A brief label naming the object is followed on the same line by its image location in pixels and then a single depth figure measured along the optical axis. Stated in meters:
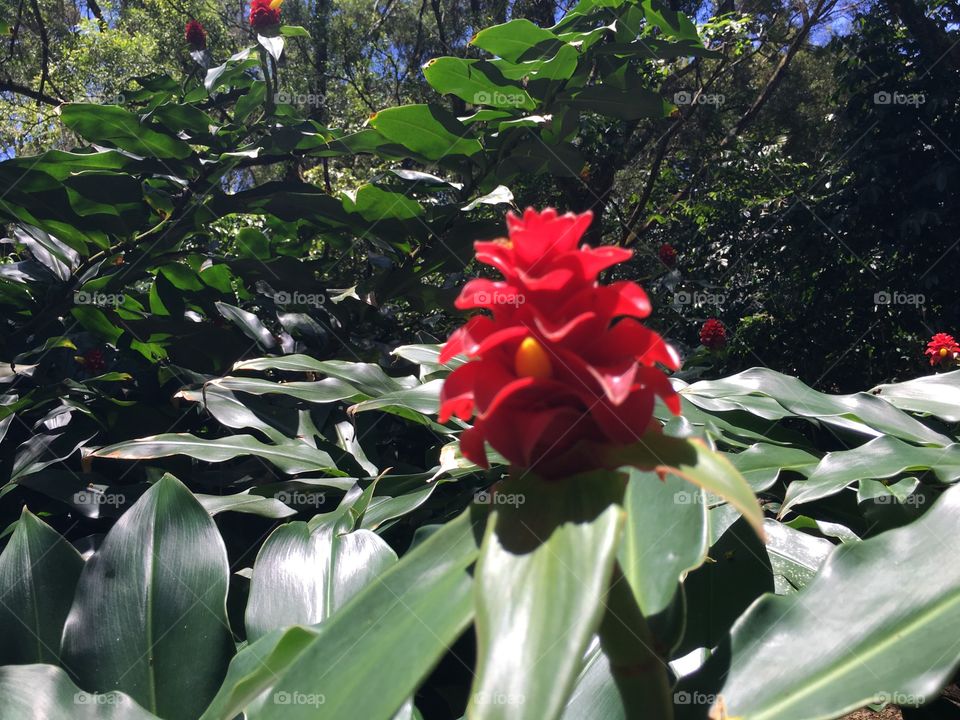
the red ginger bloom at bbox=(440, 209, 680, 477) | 0.48
